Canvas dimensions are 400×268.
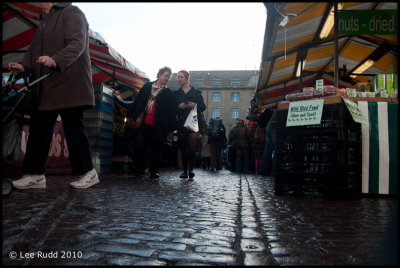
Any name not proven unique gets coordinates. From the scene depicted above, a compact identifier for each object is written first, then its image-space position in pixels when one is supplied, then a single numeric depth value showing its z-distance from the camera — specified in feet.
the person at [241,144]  36.68
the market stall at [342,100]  12.92
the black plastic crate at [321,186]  12.50
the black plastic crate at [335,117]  12.53
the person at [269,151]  28.24
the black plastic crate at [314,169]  12.46
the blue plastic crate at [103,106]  23.32
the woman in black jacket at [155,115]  20.90
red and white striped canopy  21.84
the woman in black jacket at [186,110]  21.36
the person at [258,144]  34.19
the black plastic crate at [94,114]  23.29
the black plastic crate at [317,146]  12.48
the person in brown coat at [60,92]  12.23
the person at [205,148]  42.34
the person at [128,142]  27.89
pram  9.11
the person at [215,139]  38.14
